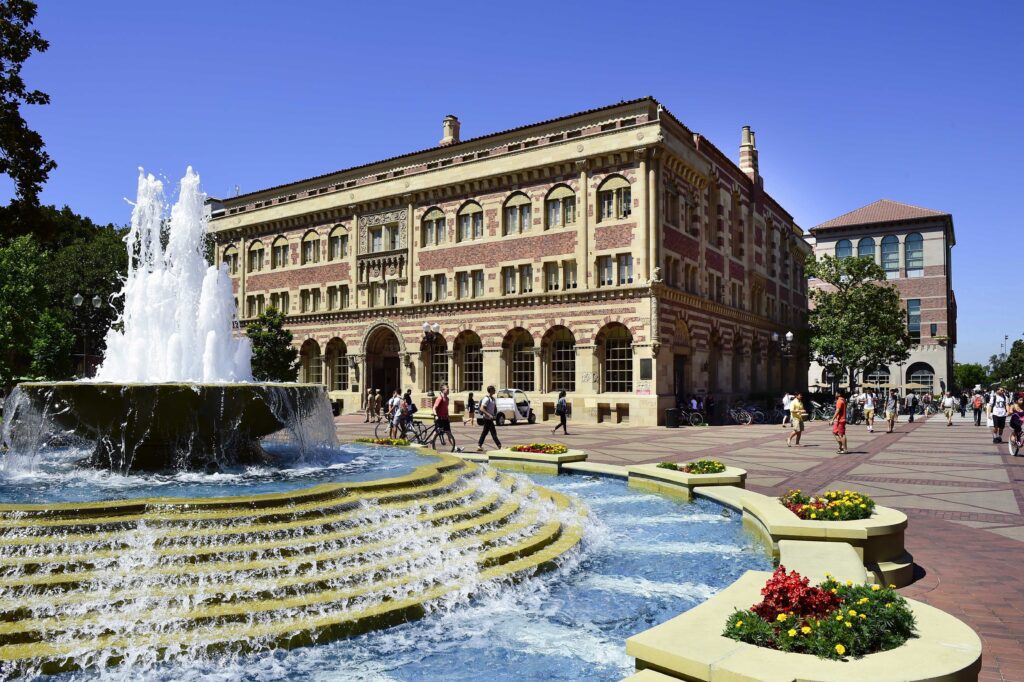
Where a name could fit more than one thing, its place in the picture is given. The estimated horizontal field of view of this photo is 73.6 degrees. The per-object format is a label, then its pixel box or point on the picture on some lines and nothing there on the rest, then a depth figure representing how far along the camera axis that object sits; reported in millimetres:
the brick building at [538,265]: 32875
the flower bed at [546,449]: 15875
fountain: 10961
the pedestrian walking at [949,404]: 35156
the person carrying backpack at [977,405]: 34962
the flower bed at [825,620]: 4660
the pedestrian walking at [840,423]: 20172
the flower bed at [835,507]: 8438
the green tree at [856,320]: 44438
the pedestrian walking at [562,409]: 27188
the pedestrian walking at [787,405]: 30230
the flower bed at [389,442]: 16703
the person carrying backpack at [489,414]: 19858
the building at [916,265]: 66062
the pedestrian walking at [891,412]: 29188
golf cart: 32938
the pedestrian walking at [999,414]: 23422
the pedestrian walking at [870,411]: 29772
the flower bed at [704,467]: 12930
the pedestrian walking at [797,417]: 22781
